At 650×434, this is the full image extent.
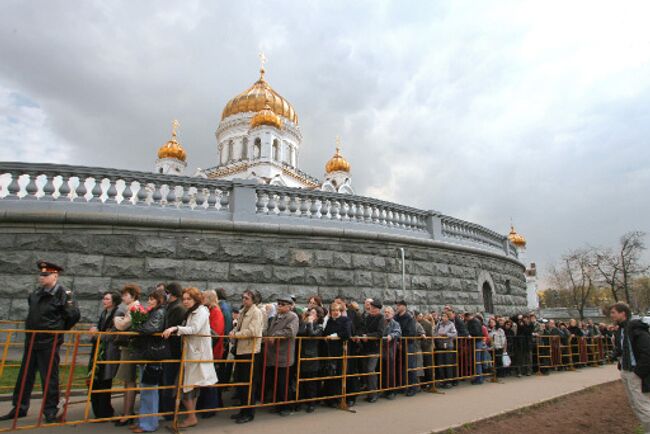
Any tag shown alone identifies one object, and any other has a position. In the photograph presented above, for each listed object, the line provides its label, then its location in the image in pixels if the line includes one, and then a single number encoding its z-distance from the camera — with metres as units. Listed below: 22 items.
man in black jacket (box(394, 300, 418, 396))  7.71
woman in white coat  5.06
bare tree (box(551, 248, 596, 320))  49.58
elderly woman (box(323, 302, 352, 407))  6.45
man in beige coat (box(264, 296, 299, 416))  5.78
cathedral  35.28
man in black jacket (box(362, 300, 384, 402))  6.97
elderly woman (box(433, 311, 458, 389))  8.66
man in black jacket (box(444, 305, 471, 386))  8.99
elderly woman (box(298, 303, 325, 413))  6.18
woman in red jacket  5.66
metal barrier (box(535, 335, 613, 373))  11.74
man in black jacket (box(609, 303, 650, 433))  4.79
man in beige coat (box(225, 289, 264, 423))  5.68
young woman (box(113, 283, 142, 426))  5.00
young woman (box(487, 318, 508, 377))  10.13
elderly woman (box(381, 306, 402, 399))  7.12
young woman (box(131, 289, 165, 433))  4.82
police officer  4.89
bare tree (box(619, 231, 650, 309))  43.91
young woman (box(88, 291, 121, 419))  5.14
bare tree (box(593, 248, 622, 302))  45.09
